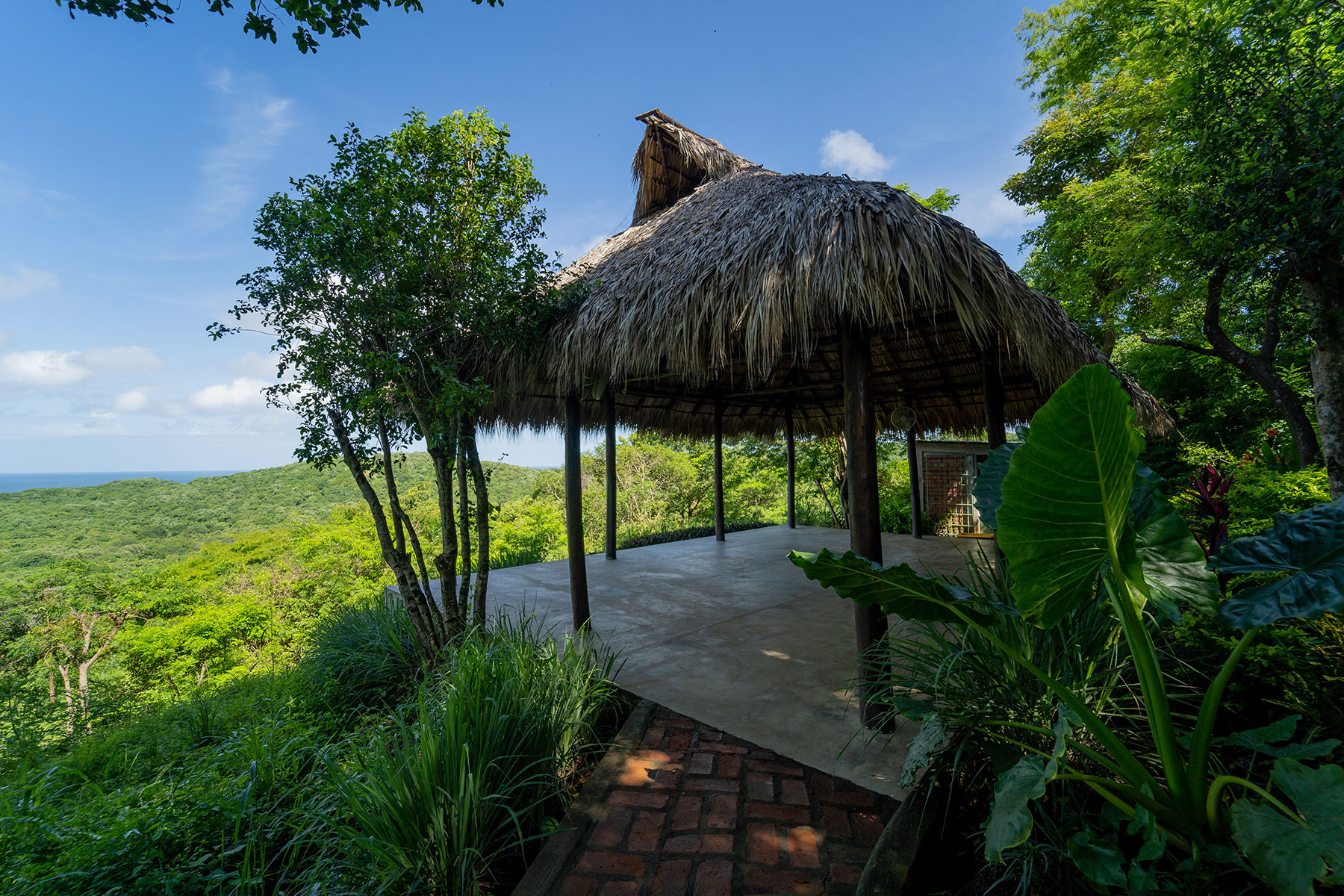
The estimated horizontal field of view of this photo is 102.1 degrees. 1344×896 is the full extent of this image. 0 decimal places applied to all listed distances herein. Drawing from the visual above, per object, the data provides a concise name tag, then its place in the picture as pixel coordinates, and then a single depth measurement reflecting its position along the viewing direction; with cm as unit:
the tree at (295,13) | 245
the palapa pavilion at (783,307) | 266
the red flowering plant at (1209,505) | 307
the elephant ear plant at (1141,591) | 109
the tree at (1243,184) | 410
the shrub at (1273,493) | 356
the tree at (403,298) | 308
